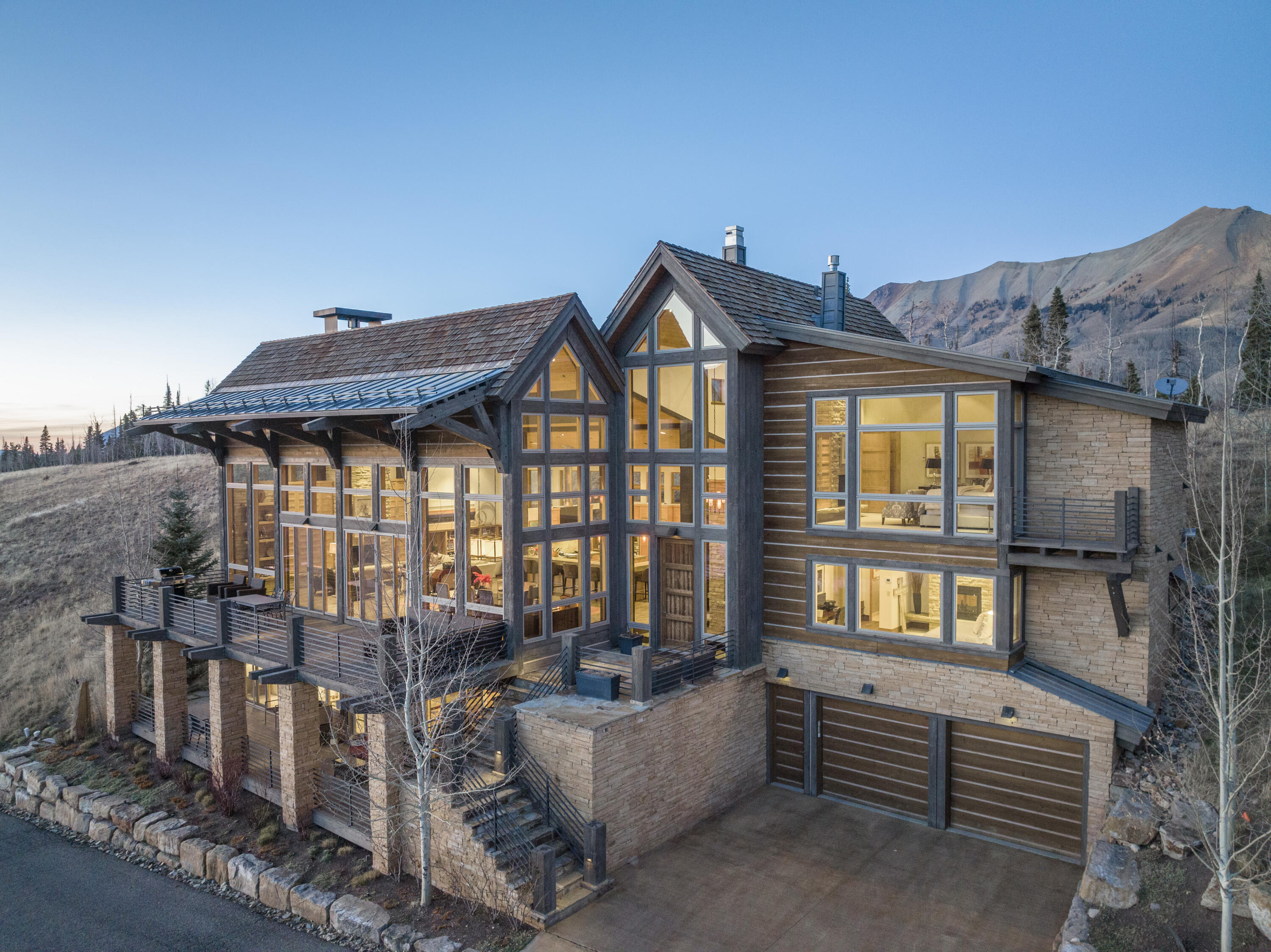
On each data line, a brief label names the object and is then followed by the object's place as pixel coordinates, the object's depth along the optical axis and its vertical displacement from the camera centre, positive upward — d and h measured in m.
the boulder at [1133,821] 9.45 -4.77
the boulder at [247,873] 11.34 -6.39
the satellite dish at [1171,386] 13.38 +1.18
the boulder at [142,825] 13.05 -6.45
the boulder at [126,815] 13.37 -6.43
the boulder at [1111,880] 8.55 -5.03
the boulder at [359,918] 9.89 -6.23
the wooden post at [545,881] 9.58 -5.48
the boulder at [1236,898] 7.68 -4.78
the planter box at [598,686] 11.91 -3.70
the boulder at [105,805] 13.76 -6.45
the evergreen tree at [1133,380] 37.75 +3.67
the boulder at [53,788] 14.78 -6.54
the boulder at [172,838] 12.53 -6.42
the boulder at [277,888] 10.96 -6.39
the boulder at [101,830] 13.41 -6.72
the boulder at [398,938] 9.51 -6.21
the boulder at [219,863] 11.79 -6.44
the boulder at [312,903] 10.46 -6.33
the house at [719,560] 11.25 -1.88
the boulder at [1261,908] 7.41 -4.59
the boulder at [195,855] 12.07 -6.49
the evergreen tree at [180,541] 20.11 -2.26
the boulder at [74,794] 14.41 -6.49
